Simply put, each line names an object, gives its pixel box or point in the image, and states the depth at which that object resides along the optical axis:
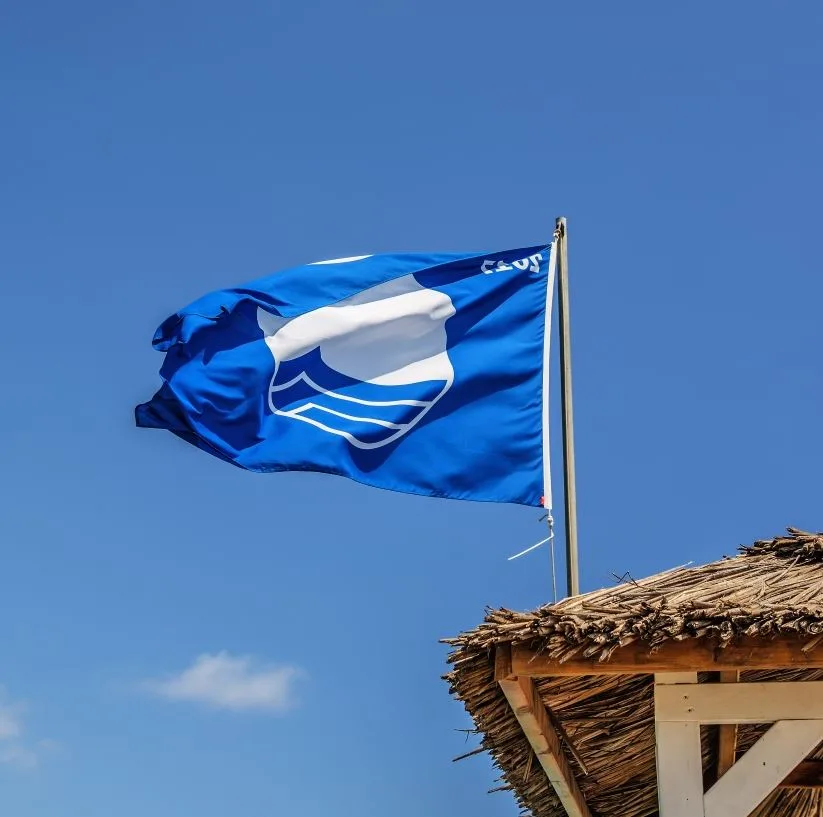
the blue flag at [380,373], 7.58
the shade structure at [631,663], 5.38
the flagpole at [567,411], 6.86
